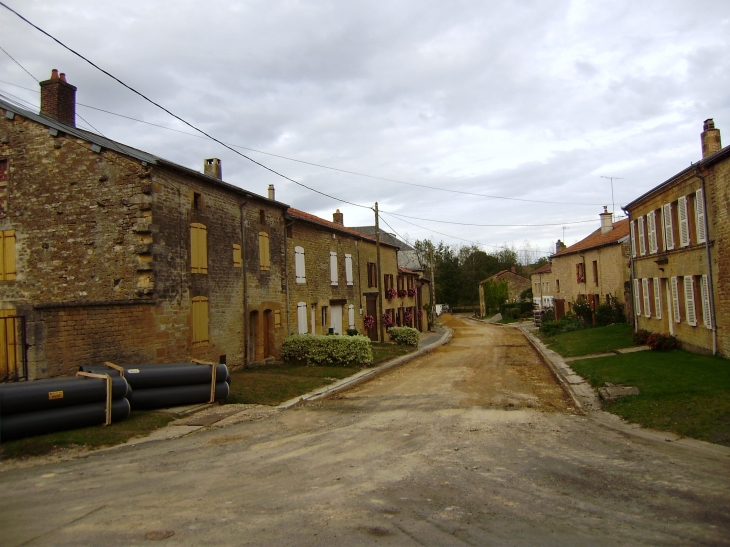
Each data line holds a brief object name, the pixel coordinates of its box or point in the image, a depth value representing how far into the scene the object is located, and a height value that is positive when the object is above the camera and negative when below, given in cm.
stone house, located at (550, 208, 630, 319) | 2811 +174
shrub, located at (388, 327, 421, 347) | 2834 -171
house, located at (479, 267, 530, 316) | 6861 +201
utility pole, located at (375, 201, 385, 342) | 2725 +50
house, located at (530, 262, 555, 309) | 4884 +106
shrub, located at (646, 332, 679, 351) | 1738 -155
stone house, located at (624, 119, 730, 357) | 1422 +130
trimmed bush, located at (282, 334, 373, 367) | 1859 -154
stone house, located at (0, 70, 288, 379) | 1297 +200
